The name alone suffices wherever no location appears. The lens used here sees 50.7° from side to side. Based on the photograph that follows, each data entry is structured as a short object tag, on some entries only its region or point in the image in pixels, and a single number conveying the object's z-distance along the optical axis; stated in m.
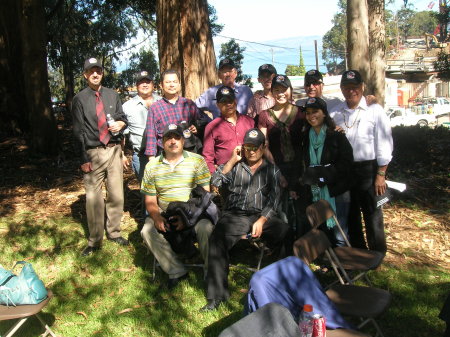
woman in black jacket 4.71
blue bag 3.80
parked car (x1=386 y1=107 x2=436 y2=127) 27.61
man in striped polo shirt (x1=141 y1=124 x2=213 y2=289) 5.00
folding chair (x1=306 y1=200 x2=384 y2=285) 4.27
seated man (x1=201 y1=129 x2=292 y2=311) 4.81
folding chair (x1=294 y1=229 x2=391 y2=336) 3.46
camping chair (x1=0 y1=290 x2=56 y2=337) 3.67
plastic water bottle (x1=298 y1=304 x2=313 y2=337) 2.91
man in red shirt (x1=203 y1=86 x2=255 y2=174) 5.18
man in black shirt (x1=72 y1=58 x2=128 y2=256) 5.57
